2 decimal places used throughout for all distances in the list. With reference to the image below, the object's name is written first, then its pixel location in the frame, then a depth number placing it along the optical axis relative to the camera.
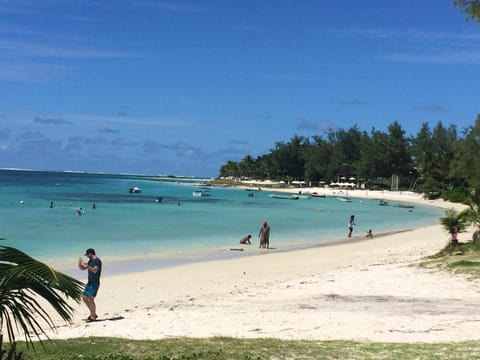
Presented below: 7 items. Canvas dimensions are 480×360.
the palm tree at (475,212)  19.47
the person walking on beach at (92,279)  11.00
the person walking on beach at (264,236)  26.95
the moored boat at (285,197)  94.42
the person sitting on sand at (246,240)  29.25
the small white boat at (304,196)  101.22
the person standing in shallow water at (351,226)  33.81
